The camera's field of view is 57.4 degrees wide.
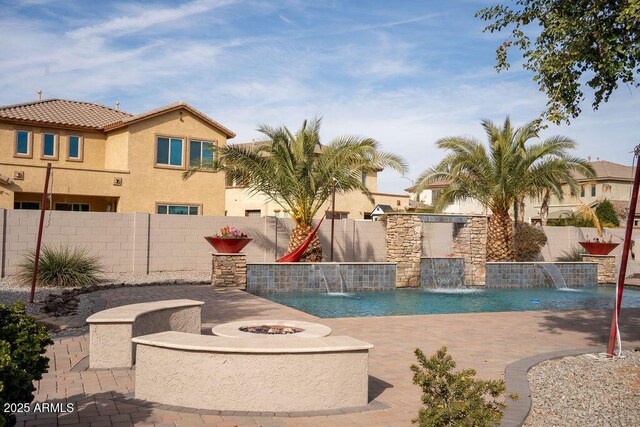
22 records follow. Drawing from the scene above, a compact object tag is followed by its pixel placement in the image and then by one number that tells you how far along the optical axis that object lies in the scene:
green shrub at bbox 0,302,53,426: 4.15
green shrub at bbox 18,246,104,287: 16.89
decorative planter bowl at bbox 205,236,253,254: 18.34
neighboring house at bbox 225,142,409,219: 37.78
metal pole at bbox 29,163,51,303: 12.73
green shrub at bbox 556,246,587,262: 29.27
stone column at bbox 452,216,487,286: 22.28
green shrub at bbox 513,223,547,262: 28.48
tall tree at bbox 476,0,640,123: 8.84
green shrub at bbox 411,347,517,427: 4.54
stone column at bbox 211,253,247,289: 18.17
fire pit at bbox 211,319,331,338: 8.12
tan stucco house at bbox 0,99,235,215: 27.09
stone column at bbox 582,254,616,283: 24.38
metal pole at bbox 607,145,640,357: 8.79
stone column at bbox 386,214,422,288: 21.03
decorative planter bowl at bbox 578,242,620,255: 24.30
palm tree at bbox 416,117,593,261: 24.56
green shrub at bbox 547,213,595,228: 35.78
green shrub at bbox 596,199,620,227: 45.94
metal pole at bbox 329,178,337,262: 22.02
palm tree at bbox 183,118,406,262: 21.89
